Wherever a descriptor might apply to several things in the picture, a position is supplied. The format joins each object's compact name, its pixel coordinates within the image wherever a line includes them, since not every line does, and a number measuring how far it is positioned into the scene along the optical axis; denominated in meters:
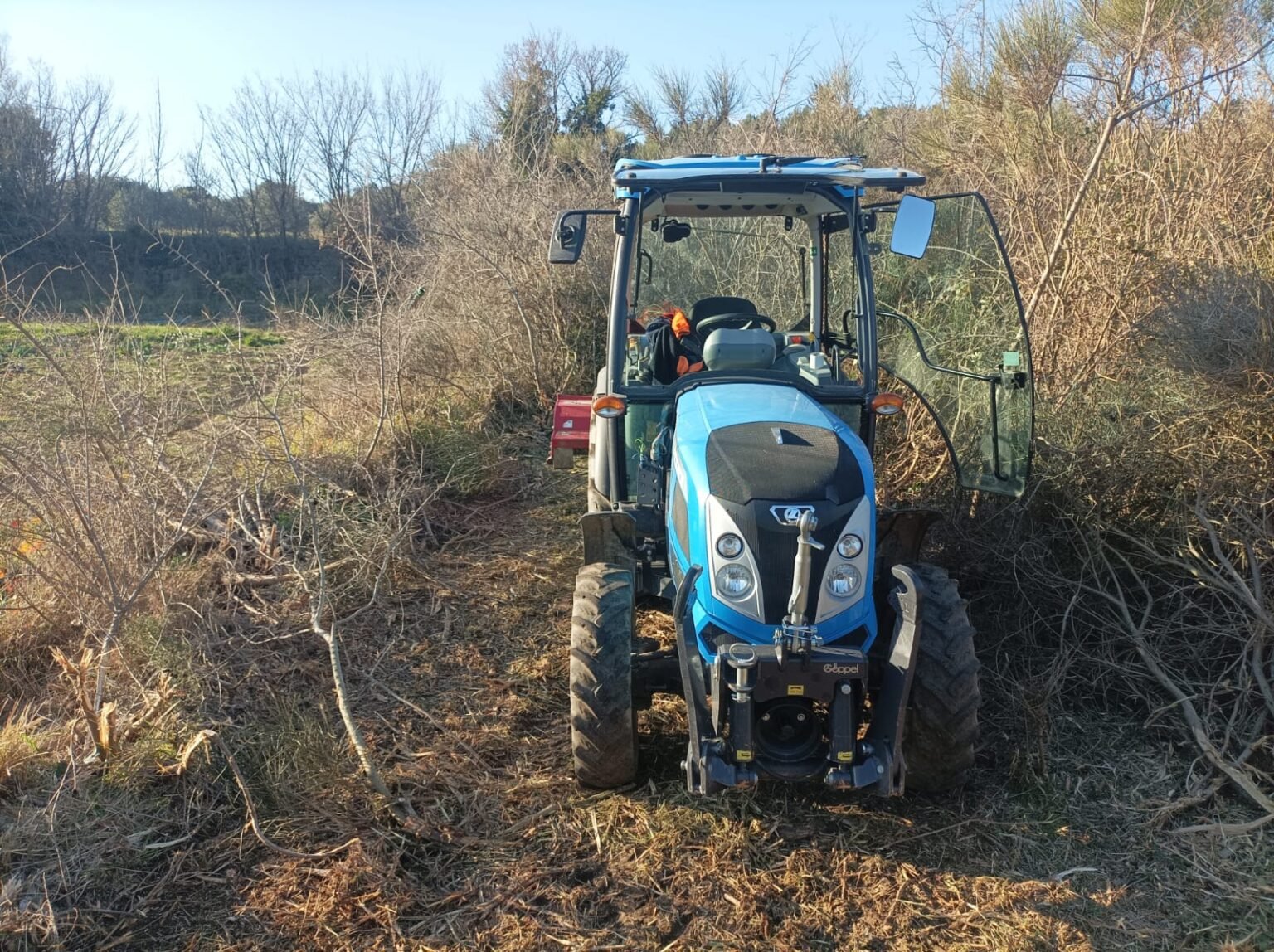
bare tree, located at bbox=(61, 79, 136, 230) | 21.75
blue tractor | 2.81
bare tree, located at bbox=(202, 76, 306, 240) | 26.30
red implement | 5.97
